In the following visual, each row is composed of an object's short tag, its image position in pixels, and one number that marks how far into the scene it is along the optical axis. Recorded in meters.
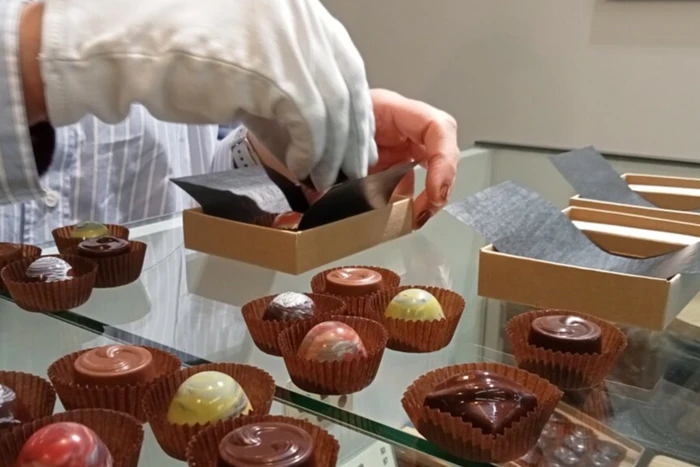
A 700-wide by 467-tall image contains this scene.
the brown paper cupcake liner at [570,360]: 0.47
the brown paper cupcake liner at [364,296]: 0.57
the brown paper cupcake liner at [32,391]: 0.45
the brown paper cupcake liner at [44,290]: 0.55
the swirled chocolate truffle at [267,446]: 0.35
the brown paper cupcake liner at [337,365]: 0.47
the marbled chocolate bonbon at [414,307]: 0.55
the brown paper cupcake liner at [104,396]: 0.45
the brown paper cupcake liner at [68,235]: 0.69
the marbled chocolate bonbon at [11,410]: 0.41
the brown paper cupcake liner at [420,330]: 0.53
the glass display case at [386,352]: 0.42
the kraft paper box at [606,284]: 0.52
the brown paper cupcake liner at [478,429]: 0.37
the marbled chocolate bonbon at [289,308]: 0.54
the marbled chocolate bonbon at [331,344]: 0.48
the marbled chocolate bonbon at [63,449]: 0.35
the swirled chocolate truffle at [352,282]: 0.60
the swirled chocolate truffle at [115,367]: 0.46
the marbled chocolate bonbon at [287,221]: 0.67
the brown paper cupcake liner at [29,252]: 0.61
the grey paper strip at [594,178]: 0.81
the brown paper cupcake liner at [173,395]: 0.42
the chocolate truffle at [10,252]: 0.62
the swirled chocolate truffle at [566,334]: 0.48
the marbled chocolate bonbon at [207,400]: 0.42
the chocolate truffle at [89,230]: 0.70
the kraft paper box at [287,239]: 0.63
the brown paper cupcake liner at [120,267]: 0.63
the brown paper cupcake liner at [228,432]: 0.38
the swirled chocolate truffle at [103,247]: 0.63
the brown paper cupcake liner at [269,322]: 0.53
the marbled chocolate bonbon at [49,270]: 0.57
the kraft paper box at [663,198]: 0.71
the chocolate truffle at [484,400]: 0.39
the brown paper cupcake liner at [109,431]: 0.39
